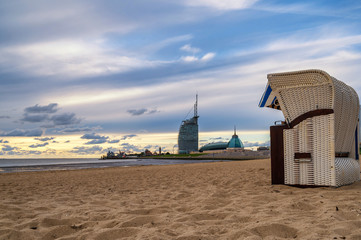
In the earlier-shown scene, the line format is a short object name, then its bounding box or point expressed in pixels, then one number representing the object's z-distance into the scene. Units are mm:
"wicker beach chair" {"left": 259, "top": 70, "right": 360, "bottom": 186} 5398
